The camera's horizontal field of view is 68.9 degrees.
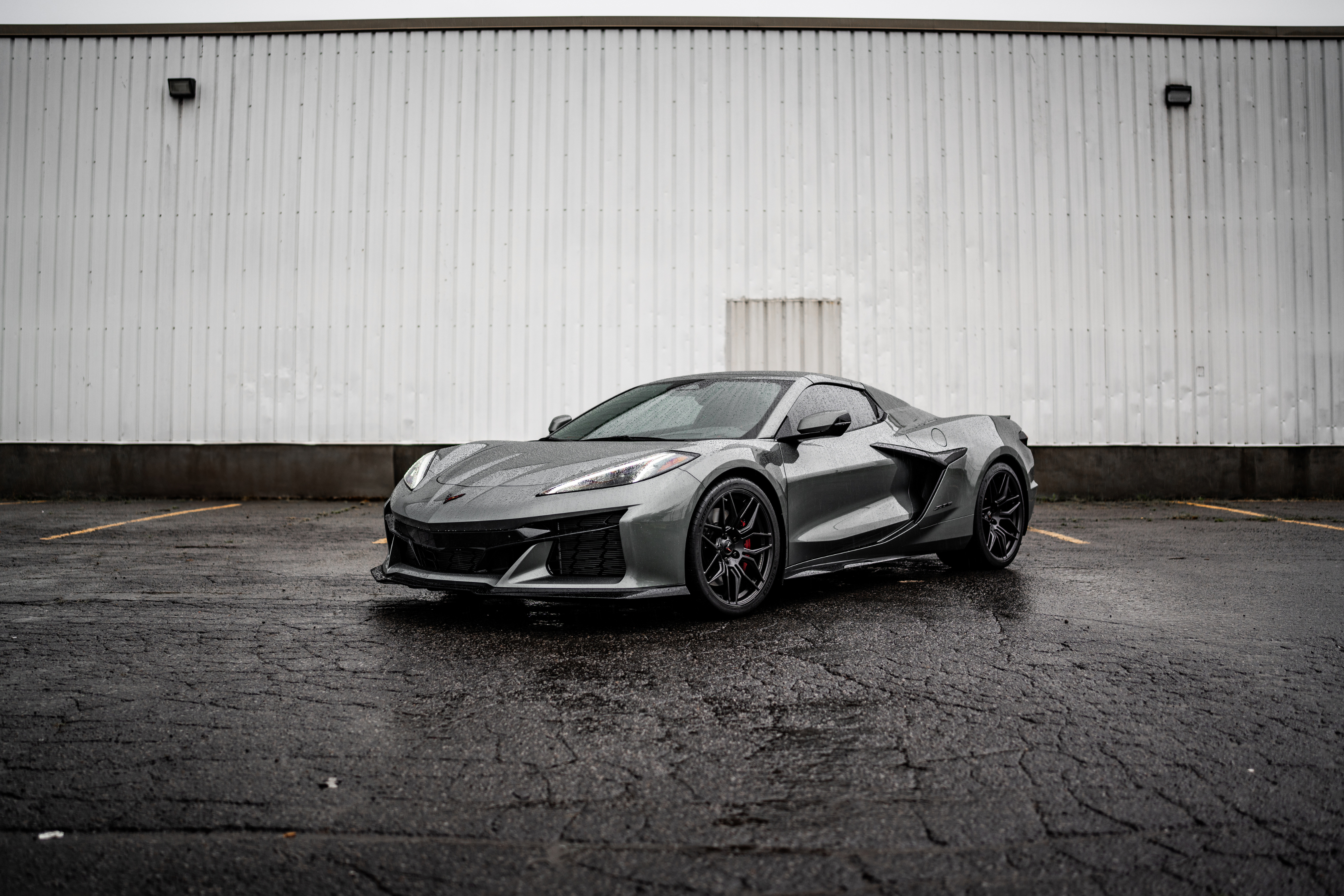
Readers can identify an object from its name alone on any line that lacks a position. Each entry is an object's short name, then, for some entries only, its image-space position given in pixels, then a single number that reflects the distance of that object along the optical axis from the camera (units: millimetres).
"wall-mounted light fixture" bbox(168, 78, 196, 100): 13000
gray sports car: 4215
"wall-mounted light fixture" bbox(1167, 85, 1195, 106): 12992
